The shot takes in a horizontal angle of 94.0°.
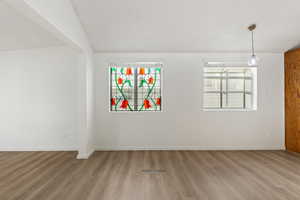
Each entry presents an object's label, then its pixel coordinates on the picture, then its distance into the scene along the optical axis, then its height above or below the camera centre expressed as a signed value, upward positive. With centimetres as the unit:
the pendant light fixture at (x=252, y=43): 255 +125
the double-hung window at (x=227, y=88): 364 +32
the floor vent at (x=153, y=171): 236 -121
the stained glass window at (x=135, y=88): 348 +30
